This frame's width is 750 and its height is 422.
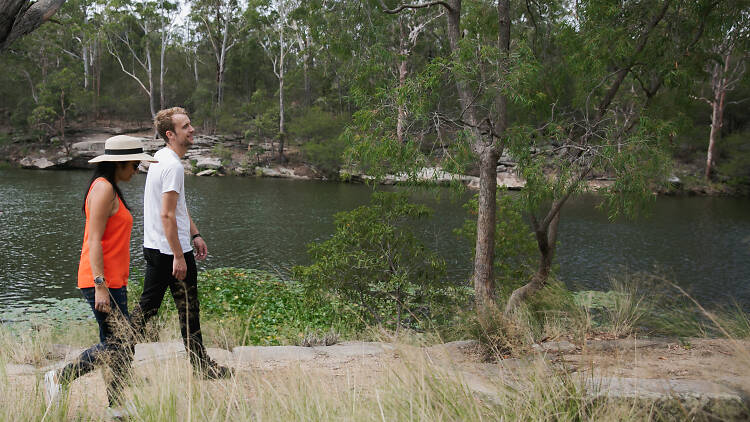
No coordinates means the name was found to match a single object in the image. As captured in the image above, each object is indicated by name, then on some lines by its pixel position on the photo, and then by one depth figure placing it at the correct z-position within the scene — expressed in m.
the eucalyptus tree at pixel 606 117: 5.96
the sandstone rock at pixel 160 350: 3.65
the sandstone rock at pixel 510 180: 31.80
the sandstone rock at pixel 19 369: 3.57
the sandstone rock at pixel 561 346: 4.27
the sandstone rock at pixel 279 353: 4.30
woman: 2.90
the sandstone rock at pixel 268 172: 36.31
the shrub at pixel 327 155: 35.16
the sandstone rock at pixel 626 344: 4.37
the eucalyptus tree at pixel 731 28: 6.68
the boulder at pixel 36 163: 36.91
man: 3.26
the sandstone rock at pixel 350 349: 4.55
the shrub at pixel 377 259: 7.36
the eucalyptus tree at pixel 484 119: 6.30
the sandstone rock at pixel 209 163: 36.84
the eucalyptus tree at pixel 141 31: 41.34
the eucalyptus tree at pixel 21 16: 3.55
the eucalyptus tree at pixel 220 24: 43.25
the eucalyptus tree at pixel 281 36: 37.59
